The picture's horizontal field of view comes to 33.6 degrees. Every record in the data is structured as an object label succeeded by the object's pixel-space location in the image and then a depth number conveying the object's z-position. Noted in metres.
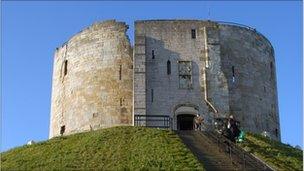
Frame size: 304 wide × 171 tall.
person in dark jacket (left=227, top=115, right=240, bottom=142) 19.99
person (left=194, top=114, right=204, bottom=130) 23.96
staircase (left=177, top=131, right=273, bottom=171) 17.62
